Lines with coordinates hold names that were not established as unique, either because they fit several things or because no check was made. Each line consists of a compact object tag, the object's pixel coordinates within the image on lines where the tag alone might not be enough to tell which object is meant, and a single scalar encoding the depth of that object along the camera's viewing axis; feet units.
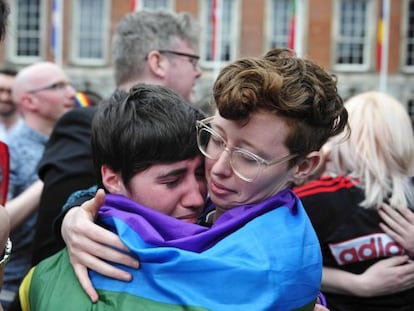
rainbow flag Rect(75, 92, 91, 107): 15.31
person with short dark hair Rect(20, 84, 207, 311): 5.81
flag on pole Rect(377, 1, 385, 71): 70.49
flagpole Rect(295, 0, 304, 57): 73.67
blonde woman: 8.69
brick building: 84.84
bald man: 11.23
